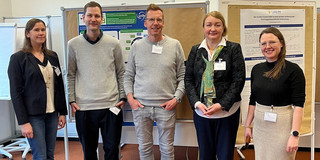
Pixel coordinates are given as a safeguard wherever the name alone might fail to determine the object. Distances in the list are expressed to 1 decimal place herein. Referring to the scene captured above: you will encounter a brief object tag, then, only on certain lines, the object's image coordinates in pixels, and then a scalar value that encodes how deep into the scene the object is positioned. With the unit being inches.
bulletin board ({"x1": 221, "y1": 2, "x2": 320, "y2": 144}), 100.7
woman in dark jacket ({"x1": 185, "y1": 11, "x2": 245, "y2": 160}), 72.0
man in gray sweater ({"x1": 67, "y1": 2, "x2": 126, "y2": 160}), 85.4
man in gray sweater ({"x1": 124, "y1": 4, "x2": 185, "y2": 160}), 83.2
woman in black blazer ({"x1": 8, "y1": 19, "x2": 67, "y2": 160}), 73.9
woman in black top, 63.7
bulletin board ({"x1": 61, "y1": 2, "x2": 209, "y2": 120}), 101.0
